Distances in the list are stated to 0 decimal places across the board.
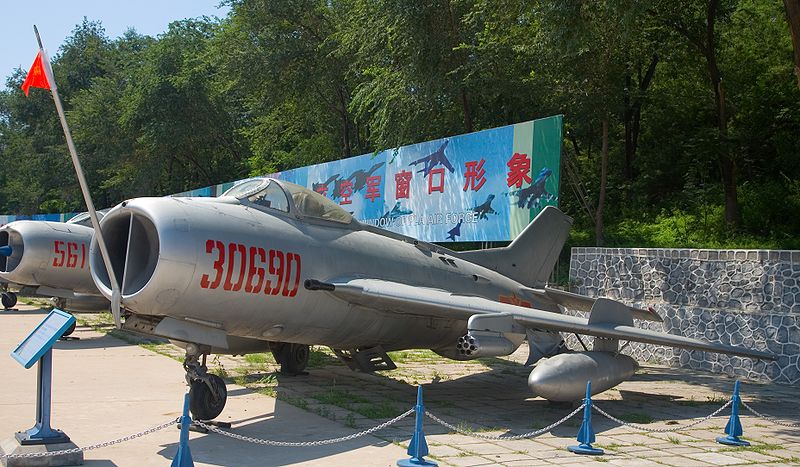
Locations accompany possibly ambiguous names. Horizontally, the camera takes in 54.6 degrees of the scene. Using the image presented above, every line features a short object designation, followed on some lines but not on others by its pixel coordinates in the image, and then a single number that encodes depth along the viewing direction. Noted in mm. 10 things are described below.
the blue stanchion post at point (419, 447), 7016
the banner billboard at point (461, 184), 15664
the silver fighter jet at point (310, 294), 8227
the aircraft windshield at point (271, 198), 9780
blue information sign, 6648
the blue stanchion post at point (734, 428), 8664
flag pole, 7613
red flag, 8461
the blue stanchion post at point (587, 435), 7961
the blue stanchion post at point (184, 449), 5820
